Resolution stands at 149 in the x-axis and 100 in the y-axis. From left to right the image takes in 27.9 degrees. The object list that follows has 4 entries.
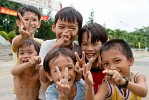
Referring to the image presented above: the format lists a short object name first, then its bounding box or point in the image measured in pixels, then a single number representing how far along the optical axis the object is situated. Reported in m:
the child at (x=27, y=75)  2.70
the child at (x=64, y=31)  2.39
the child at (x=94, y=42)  2.48
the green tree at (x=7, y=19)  36.12
